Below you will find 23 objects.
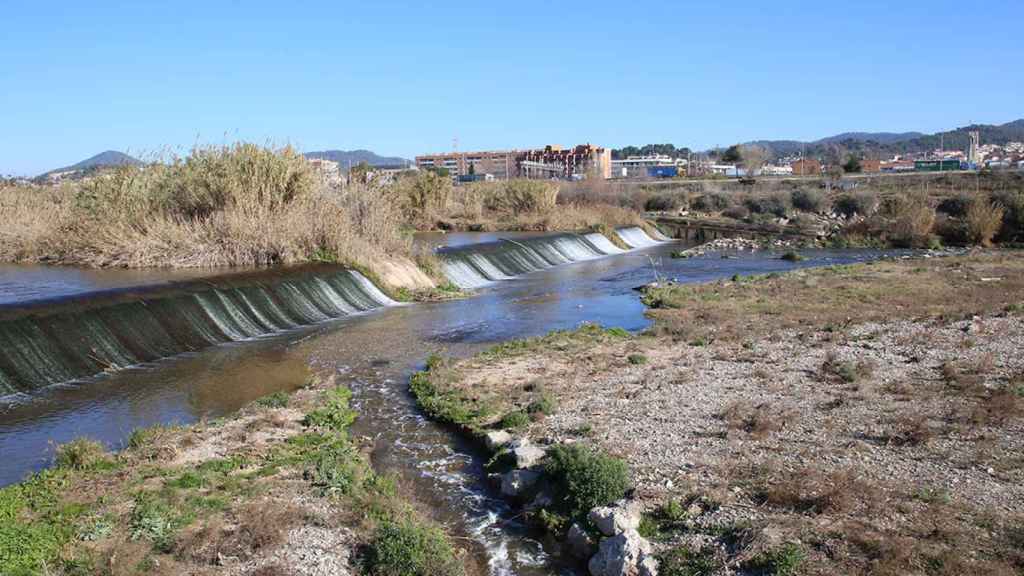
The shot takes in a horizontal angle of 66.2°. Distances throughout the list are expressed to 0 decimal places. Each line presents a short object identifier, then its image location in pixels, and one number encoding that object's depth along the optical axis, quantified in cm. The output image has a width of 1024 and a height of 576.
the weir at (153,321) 1330
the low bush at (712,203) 6092
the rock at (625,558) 677
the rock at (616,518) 733
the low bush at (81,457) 845
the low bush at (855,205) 5228
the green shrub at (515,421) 1043
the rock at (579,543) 738
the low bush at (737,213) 5631
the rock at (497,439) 991
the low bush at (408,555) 661
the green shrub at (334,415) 1062
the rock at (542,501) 825
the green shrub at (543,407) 1080
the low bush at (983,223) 3866
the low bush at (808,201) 5678
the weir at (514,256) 2681
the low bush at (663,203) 6175
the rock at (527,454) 908
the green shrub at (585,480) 794
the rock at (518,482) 860
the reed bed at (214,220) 2289
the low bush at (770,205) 5628
